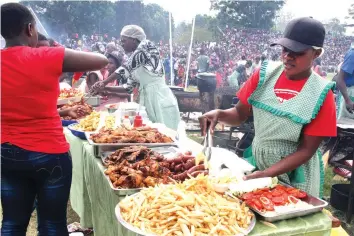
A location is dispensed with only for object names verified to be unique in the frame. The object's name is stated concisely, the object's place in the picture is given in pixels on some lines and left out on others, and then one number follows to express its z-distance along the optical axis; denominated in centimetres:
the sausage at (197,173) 213
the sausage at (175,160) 241
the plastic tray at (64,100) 480
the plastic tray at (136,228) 151
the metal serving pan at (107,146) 284
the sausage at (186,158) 241
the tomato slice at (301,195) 183
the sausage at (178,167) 236
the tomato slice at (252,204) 169
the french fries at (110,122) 356
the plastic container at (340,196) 420
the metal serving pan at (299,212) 164
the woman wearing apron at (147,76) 473
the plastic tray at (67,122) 428
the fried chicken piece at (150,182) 209
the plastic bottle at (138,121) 358
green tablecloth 165
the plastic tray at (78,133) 354
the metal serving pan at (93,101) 534
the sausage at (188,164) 233
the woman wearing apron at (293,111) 204
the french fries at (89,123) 362
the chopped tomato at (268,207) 168
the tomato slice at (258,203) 170
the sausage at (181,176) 220
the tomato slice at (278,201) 173
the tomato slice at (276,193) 179
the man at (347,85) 511
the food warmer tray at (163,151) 276
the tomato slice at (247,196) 177
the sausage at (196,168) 219
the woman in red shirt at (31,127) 208
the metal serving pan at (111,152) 204
